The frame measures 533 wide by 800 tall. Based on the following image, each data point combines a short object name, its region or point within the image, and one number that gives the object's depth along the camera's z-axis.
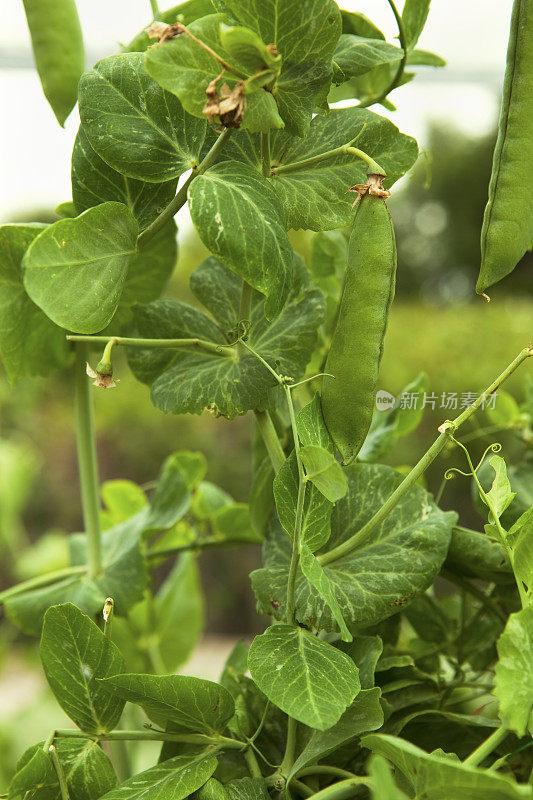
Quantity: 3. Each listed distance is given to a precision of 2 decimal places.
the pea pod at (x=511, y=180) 0.71
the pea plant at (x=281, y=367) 0.68
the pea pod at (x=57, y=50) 0.76
